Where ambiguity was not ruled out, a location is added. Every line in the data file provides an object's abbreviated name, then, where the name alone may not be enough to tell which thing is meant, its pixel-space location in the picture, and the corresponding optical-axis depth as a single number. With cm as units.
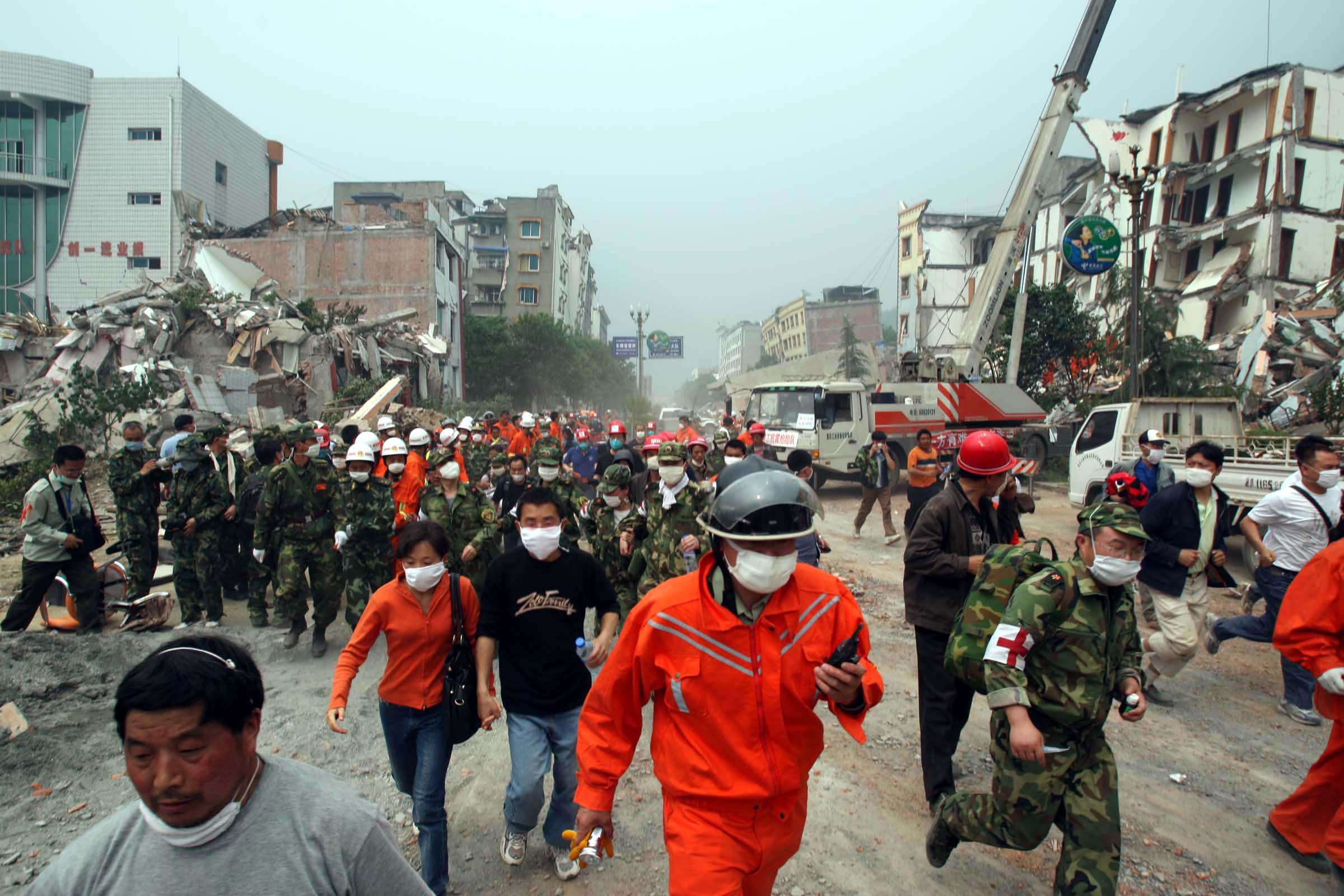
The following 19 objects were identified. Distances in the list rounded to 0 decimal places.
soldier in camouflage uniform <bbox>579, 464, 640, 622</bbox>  546
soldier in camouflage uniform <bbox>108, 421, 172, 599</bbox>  667
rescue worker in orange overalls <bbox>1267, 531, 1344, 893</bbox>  300
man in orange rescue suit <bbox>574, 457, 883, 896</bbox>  210
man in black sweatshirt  326
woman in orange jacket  306
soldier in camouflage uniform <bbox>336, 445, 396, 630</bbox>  604
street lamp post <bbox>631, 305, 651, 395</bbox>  3916
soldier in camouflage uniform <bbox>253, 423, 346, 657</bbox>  614
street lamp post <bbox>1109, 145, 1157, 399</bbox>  1412
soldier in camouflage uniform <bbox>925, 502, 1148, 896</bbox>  259
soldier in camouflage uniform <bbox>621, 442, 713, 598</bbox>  474
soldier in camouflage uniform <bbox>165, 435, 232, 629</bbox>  660
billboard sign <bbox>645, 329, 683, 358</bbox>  5997
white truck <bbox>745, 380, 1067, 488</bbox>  1466
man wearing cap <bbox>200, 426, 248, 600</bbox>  686
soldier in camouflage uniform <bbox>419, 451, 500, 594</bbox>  563
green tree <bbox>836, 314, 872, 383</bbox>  4091
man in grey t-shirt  125
